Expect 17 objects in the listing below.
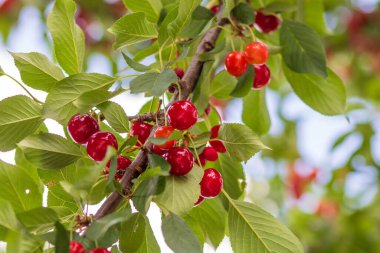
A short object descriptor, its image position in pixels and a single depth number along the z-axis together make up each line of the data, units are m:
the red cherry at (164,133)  0.96
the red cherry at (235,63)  1.07
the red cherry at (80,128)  0.98
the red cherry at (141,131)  0.99
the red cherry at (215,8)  1.16
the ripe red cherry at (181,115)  0.97
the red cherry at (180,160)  0.95
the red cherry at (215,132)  1.04
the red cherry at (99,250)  0.90
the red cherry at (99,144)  0.97
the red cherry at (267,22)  1.18
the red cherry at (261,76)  1.10
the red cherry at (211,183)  0.98
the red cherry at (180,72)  1.08
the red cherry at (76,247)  0.89
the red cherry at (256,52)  1.07
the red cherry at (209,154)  1.03
